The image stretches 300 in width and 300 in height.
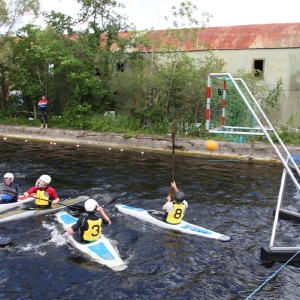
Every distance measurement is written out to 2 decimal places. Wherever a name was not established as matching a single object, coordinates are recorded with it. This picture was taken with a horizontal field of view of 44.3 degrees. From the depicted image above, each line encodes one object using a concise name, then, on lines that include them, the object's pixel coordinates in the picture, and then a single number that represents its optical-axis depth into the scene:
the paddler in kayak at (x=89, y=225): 7.82
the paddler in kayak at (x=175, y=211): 9.50
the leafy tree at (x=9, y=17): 24.31
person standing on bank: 23.14
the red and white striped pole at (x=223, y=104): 9.70
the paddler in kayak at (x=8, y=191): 10.72
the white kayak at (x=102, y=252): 7.47
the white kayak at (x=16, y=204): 10.48
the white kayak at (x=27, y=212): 9.92
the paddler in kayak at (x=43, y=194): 10.41
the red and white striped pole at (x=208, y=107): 9.25
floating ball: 15.74
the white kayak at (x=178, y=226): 8.96
